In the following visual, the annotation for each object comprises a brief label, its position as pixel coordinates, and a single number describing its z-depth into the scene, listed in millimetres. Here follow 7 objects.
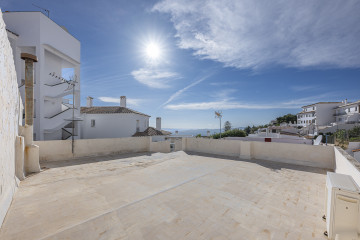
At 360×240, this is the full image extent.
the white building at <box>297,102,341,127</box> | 44059
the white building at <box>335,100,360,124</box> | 34906
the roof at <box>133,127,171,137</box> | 20442
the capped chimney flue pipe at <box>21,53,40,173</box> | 6594
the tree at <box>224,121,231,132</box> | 67681
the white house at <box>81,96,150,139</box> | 19359
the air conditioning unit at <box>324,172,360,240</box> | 2510
